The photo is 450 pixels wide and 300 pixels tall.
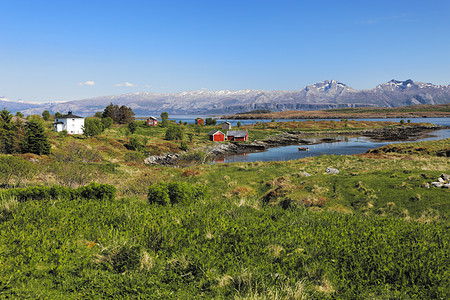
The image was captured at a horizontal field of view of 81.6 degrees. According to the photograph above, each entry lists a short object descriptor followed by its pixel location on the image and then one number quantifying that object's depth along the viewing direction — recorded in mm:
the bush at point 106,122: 94988
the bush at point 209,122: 149738
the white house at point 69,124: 81812
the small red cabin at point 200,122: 150000
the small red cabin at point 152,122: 121500
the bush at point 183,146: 79375
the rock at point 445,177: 18594
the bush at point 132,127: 93000
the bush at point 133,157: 58959
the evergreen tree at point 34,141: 47281
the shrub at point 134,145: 69750
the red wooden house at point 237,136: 103188
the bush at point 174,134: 93188
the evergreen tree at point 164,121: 121562
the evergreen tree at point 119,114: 120625
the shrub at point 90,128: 72494
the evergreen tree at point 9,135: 48031
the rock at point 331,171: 31656
